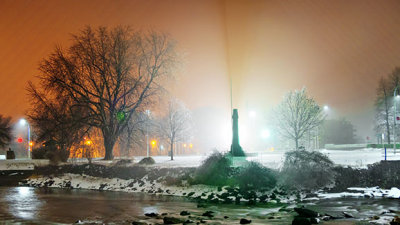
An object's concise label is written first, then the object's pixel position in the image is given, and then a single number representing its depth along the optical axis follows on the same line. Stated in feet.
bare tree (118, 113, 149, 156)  177.47
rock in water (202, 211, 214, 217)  69.45
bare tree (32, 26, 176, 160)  167.63
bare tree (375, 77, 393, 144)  274.77
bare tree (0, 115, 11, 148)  284.20
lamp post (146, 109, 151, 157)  184.00
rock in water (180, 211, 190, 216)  70.44
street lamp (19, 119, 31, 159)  286.05
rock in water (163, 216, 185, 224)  62.74
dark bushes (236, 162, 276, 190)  95.22
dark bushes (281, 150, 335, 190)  96.48
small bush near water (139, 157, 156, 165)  153.66
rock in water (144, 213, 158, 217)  69.82
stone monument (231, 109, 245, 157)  138.82
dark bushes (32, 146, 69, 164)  155.30
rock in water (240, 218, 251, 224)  62.59
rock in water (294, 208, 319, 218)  66.18
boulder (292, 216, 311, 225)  59.68
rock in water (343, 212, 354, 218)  66.67
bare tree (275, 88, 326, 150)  233.96
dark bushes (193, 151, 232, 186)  102.17
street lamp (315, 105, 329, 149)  290.97
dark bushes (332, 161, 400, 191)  98.57
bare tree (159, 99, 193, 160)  227.81
